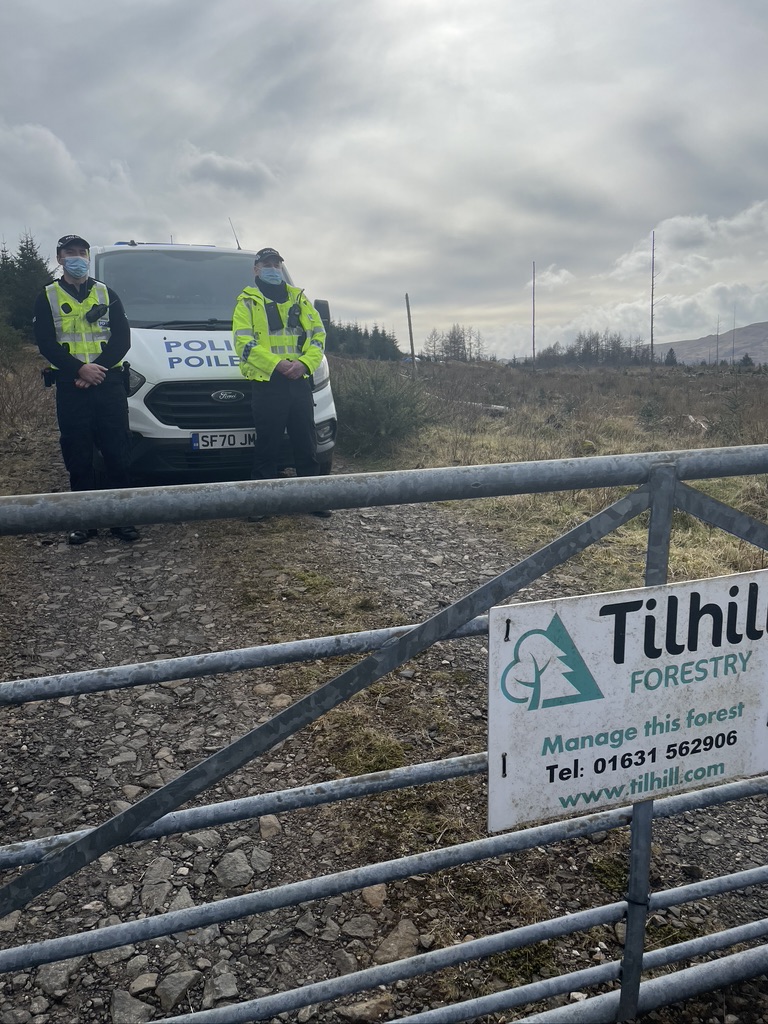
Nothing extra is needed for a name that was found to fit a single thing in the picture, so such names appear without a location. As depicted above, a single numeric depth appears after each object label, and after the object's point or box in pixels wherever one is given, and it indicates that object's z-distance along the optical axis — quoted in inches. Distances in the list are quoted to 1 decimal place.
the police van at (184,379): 221.9
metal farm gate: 46.4
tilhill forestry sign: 53.6
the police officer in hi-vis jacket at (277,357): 222.1
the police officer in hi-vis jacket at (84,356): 202.4
